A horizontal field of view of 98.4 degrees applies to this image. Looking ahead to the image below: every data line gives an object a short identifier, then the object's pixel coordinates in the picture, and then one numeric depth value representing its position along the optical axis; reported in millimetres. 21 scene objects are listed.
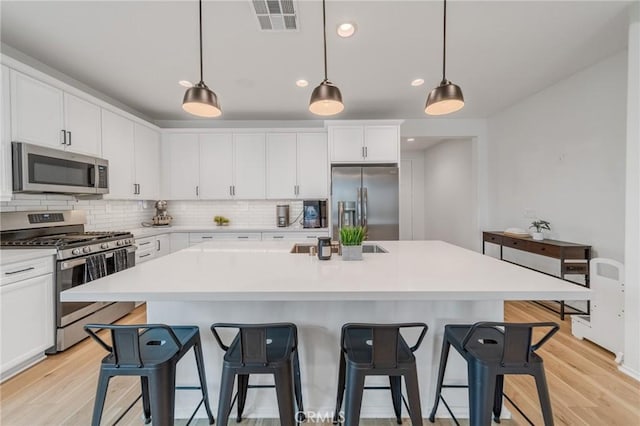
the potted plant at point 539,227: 3199
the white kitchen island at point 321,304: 1282
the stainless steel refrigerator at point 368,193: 3896
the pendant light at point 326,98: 1692
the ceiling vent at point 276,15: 1926
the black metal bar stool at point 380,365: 1155
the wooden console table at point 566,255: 2799
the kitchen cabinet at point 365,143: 4043
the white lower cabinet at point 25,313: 1958
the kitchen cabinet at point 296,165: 4293
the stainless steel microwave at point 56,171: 2209
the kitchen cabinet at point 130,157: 3258
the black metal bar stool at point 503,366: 1179
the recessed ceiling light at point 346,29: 2170
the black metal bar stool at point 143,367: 1146
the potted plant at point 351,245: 1823
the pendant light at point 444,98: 1686
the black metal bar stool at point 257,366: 1172
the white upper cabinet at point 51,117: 2238
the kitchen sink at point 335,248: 2246
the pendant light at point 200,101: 1698
